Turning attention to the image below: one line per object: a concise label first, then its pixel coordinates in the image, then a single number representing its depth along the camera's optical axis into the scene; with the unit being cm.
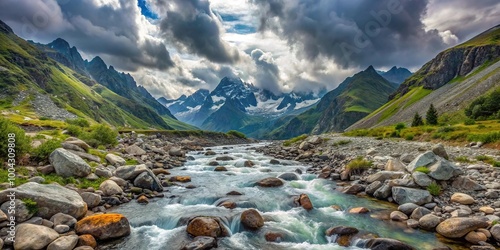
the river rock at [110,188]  2122
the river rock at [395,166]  2462
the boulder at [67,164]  2162
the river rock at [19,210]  1399
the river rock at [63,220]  1456
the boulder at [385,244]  1327
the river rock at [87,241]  1329
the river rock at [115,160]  2988
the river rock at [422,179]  1972
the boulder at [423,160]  2187
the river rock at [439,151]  2516
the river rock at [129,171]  2497
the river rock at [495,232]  1314
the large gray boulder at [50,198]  1495
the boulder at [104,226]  1430
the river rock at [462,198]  1697
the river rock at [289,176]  3114
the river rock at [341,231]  1565
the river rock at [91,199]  1852
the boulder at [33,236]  1216
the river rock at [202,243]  1345
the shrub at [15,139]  2014
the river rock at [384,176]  2317
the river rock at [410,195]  1834
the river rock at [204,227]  1530
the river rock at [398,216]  1723
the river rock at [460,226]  1401
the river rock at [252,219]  1677
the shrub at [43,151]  2273
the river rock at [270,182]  2806
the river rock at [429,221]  1552
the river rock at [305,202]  2077
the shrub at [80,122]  8125
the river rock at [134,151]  4143
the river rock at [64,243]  1223
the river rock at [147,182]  2453
